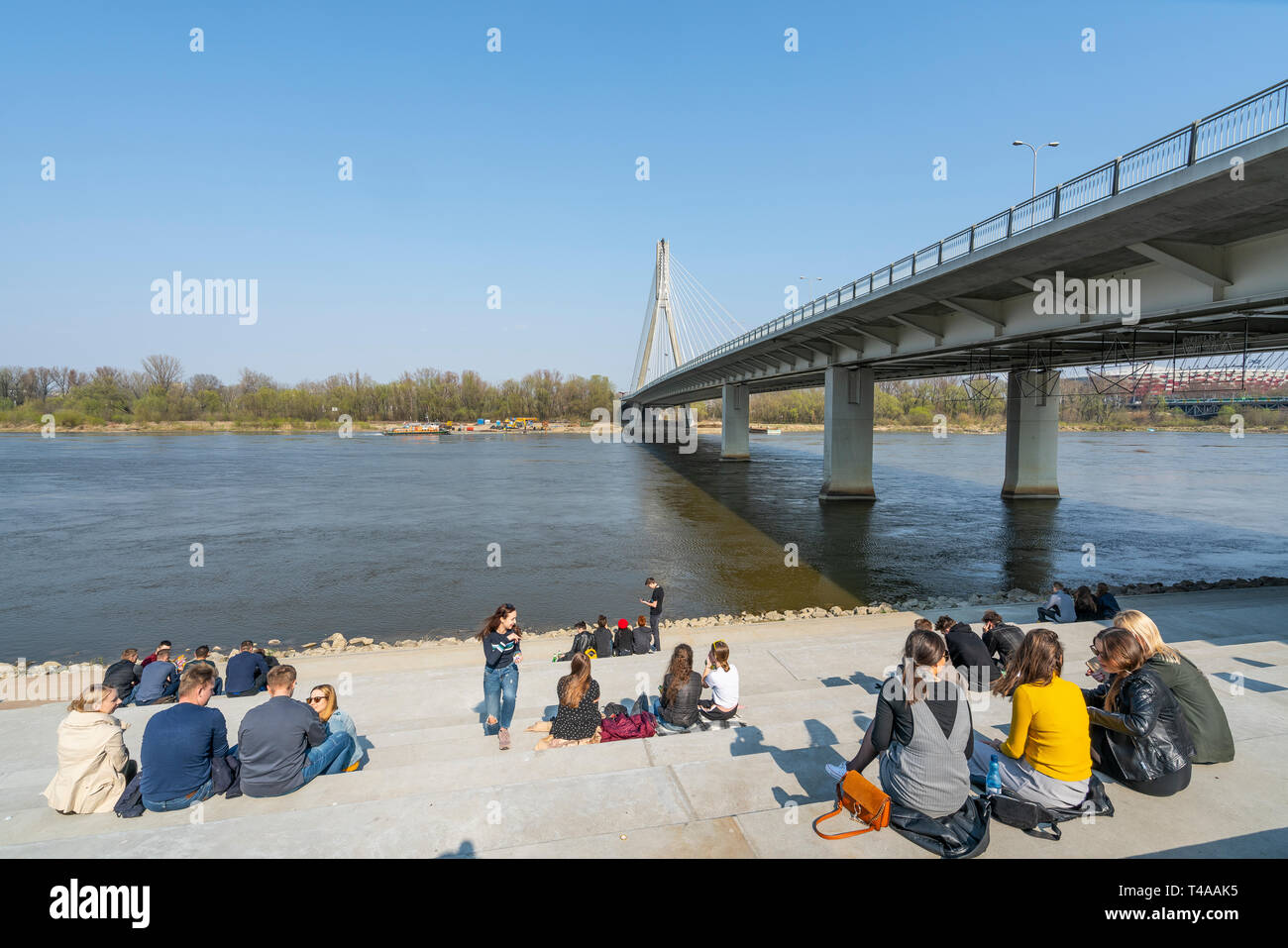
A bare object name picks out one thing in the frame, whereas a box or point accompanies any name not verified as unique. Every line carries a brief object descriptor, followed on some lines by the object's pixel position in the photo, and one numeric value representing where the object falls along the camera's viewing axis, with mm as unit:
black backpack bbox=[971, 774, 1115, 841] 4121
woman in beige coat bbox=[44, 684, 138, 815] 4867
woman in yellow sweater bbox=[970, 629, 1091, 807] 4211
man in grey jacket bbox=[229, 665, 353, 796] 5137
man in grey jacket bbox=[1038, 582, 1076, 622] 11859
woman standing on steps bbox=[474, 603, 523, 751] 7039
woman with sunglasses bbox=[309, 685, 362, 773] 5910
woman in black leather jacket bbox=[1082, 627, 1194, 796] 4520
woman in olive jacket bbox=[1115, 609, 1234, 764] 4785
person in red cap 11000
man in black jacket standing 11547
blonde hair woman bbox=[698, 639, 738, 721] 6699
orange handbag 4094
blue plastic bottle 4441
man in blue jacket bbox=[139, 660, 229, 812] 4945
